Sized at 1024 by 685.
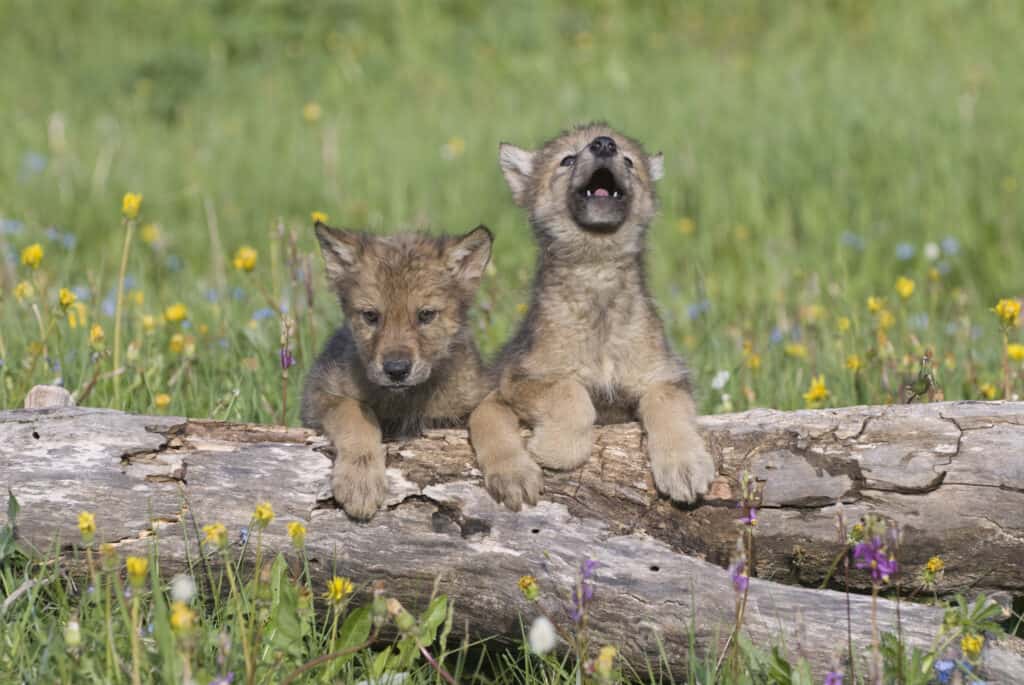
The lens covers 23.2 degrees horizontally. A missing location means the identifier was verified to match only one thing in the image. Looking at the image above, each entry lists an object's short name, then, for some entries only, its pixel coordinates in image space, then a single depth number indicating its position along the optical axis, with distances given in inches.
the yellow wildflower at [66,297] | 372.8
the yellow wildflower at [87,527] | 242.5
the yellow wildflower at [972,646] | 257.3
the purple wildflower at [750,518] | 270.5
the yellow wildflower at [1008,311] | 357.4
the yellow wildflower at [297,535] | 247.1
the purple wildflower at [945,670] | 270.4
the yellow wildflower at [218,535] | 236.5
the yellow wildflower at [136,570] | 224.4
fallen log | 298.7
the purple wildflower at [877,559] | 245.4
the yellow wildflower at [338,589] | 264.7
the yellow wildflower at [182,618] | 216.8
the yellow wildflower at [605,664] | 227.6
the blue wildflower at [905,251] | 615.5
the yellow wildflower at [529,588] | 260.5
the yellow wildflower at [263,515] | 248.8
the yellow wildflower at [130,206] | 394.9
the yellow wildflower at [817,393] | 404.2
